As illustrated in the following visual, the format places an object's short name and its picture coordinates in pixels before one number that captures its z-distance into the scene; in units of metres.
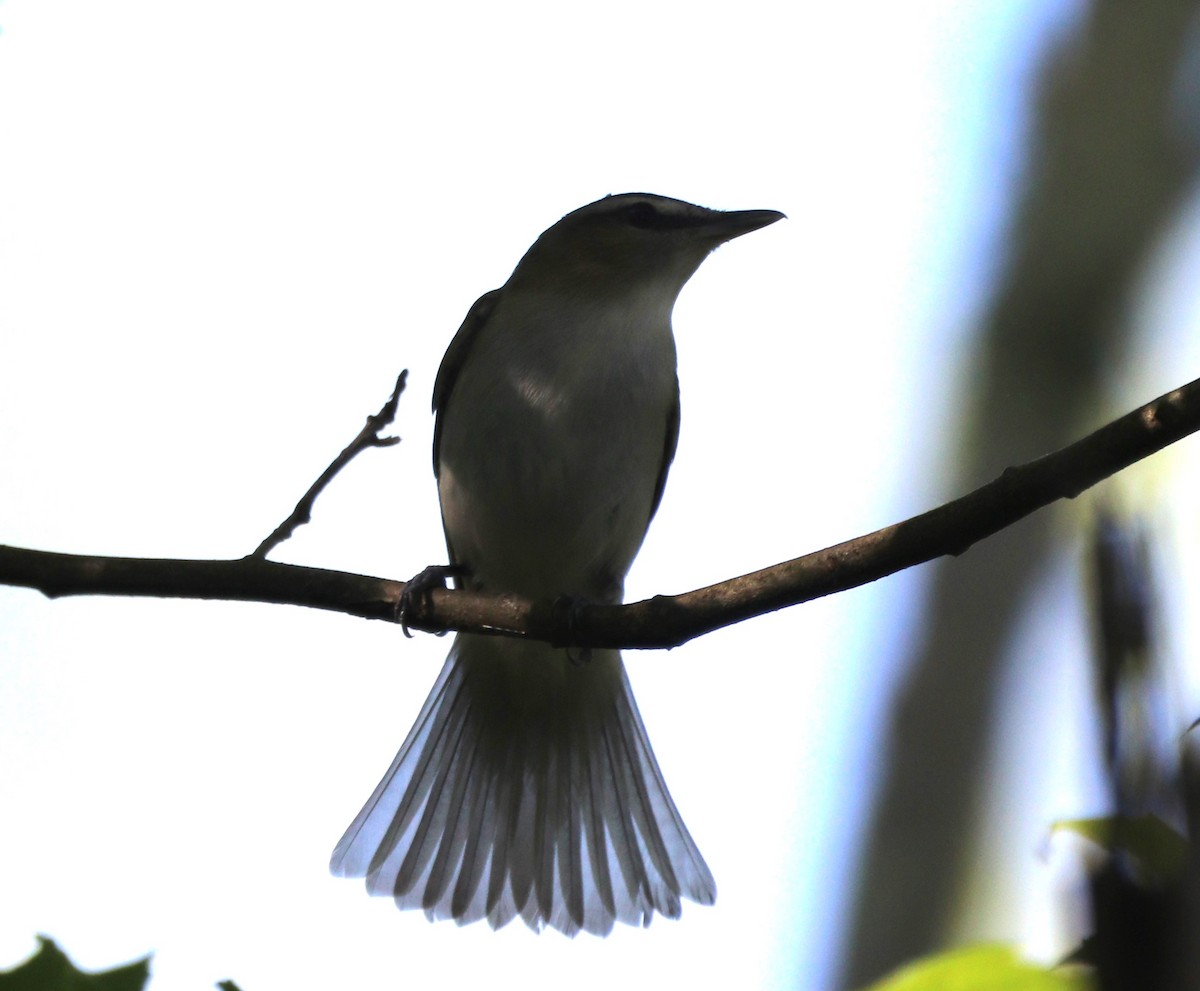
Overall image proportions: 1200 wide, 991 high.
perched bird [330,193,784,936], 3.68
